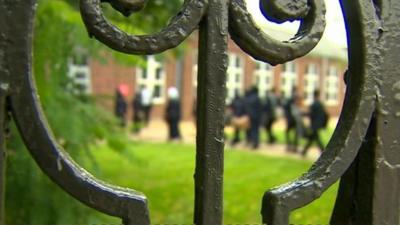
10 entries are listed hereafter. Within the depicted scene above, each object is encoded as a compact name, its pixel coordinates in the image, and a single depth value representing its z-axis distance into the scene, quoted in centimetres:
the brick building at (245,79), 2275
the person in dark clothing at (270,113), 1365
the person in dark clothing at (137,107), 1808
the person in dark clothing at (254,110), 1324
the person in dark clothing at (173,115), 1498
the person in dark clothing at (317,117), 1125
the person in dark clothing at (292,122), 1259
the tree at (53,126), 212
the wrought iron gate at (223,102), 69
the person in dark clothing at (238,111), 1396
